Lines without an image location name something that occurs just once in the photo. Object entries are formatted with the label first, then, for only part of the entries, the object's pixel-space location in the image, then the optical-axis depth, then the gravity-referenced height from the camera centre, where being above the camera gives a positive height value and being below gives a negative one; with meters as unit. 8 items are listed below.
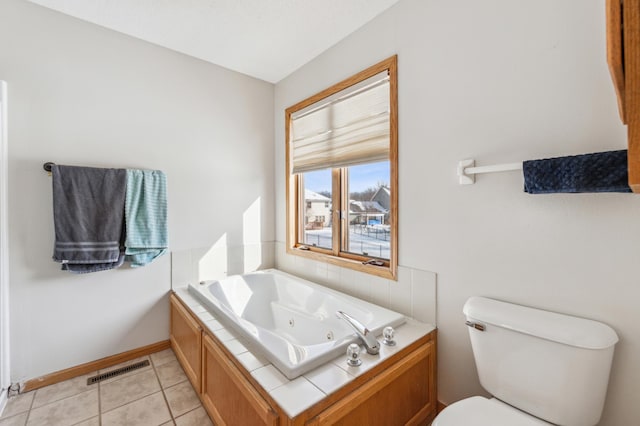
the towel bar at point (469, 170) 1.39 +0.20
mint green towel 2.12 -0.02
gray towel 1.87 -0.02
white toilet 1.07 -0.63
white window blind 1.96 +0.65
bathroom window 1.93 +0.33
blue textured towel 0.99 +0.14
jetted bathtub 1.34 -0.65
